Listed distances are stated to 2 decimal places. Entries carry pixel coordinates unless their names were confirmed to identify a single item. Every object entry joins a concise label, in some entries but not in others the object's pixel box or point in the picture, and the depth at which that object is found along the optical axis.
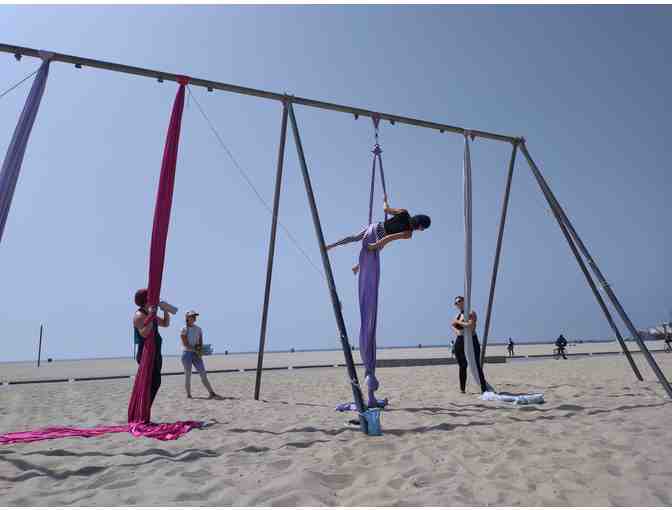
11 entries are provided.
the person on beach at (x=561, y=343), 23.44
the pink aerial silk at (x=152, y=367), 5.09
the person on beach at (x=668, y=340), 28.58
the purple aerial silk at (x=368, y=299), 6.55
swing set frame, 5.89
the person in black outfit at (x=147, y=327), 5.73
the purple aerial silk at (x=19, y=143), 5.12
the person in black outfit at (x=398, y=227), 6.48
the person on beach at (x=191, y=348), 8.76
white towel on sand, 6.74
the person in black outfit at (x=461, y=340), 8.12
